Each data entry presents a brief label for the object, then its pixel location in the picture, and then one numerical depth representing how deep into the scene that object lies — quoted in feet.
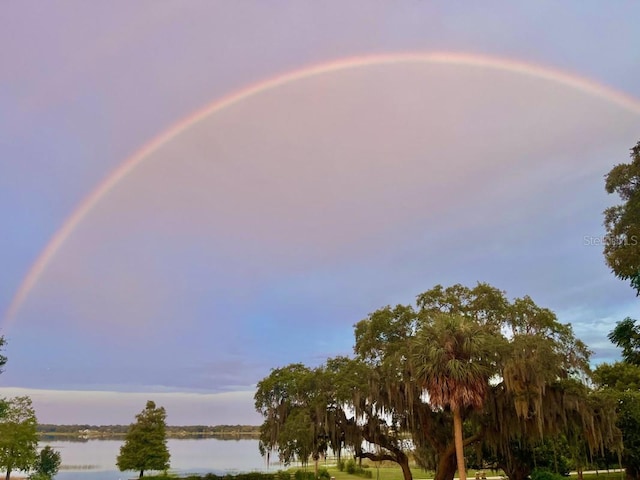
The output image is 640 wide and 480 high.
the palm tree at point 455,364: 60.90
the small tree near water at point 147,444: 125.18
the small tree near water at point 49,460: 157.90
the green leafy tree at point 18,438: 99.66
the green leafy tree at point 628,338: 67.96
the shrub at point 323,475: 113.18
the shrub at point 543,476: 82.25
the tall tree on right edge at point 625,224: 59.72
